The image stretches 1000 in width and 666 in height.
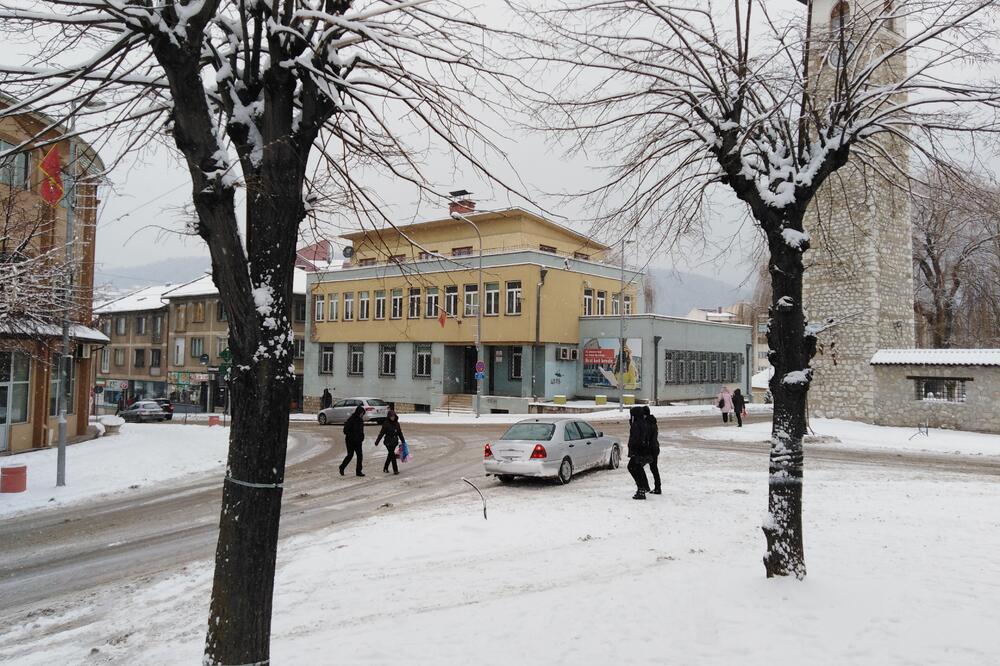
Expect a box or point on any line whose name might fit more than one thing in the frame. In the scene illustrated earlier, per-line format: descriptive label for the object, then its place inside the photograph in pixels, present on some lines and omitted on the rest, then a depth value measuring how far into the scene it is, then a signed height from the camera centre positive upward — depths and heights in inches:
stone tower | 1117.8 +112.9
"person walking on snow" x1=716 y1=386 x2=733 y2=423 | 1206.8 -56.9
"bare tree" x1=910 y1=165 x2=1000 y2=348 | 1544.0 +205.2
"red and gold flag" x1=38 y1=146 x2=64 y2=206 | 327.7 +102.7
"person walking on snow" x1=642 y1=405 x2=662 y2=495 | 503.4 -53.7
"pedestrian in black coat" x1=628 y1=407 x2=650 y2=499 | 493.4 -60.4
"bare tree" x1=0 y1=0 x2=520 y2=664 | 162.6 +50.1
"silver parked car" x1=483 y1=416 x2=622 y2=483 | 566.9 -69.6
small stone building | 991.6 -21.6
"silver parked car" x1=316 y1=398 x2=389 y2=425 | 1323.8 -85.7
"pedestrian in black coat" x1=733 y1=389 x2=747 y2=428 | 1141.7 -57.6
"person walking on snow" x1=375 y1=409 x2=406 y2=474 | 678.5 -67.3
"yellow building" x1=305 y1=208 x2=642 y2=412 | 1609.3 +123.9
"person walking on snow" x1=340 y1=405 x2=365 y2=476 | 657.0 -64.5
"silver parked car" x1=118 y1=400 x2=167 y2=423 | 1715.1 -117.4
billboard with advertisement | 1582.2 +18.3
